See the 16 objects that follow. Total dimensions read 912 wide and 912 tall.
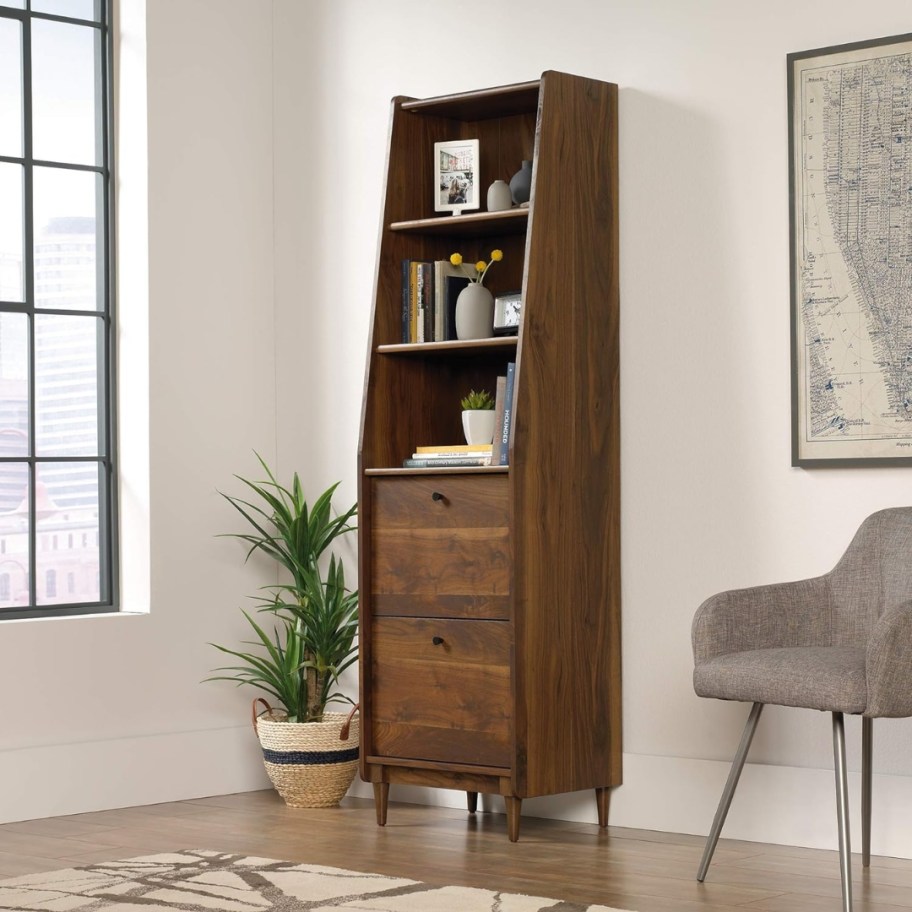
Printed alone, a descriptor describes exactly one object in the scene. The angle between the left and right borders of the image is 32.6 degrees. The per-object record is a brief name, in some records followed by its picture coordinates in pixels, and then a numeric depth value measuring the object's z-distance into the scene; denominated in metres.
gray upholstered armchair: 3.10
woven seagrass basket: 4.59
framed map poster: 3.85
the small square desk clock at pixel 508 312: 4.25
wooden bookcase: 3.99
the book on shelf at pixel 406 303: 4.39
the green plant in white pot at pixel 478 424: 4.23
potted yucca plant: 4.60
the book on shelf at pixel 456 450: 4.15
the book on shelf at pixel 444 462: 4.14
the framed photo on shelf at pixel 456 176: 4.39
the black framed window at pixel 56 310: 4.68
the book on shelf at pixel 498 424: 4.07
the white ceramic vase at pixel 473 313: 4.29
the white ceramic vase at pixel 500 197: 4.31
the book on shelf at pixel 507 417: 4.02
